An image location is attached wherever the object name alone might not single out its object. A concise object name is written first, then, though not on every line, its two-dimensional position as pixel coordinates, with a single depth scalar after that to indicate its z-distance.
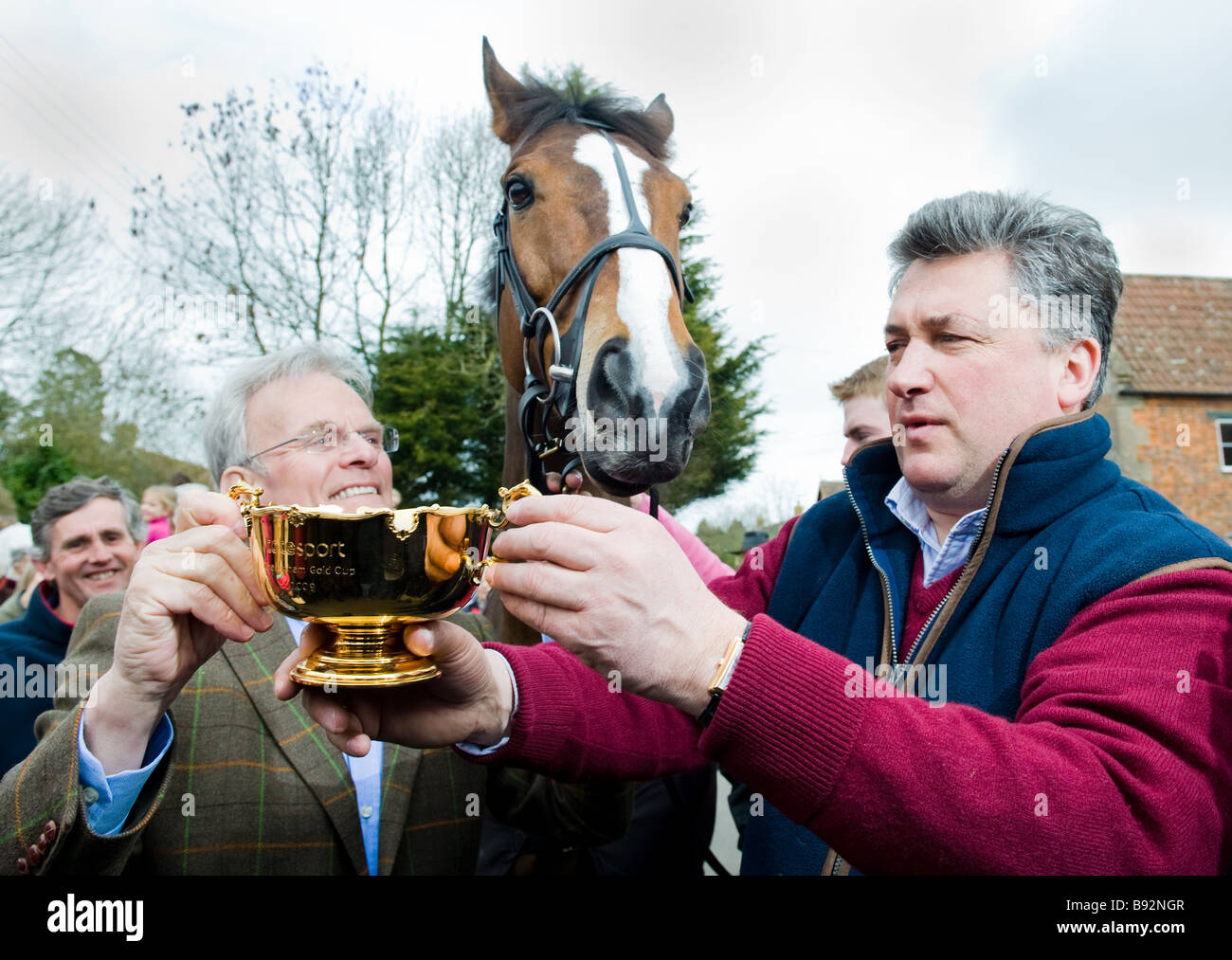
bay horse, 2.23
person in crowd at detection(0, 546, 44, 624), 4.54
